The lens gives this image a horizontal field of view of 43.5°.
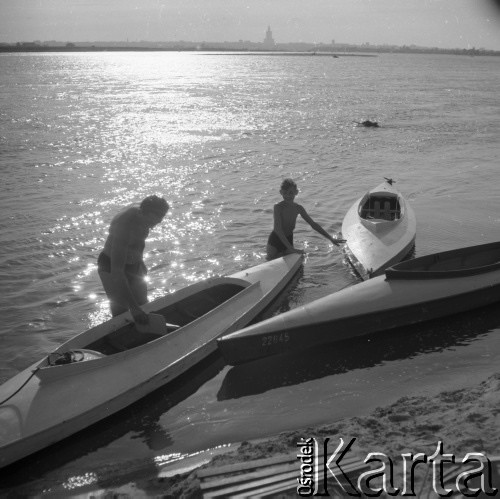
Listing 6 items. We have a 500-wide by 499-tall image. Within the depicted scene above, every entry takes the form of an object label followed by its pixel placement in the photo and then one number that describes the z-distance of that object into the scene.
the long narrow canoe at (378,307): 8.30
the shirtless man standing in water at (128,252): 7.36
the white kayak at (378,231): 11.45
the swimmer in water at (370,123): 33.30
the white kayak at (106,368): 6.36
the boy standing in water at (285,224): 10.86
